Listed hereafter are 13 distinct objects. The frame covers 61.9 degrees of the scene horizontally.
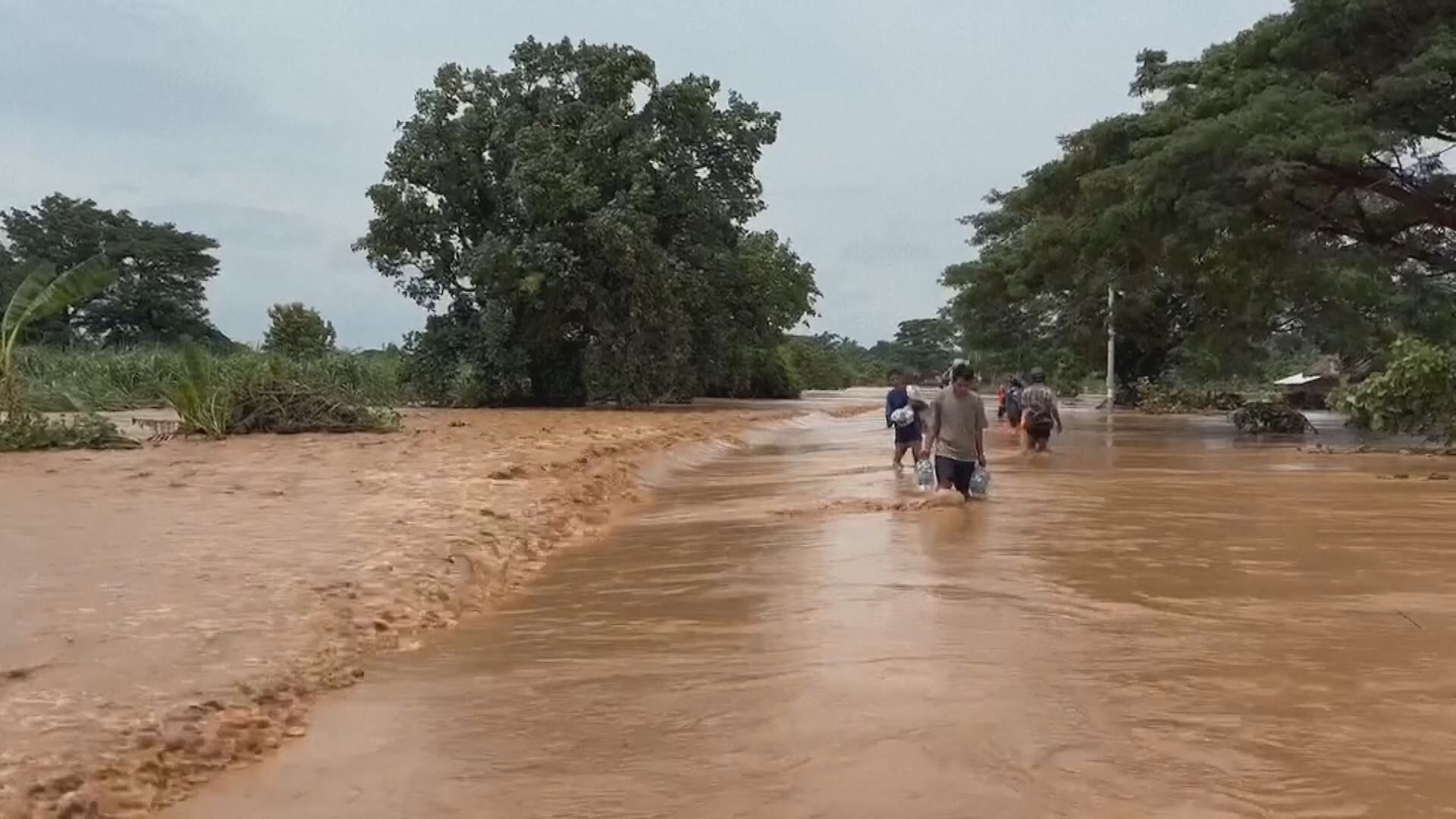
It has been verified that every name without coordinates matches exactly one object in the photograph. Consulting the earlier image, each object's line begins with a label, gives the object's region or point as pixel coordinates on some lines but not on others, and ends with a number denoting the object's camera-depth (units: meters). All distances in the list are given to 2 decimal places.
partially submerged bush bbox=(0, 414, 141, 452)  17.59
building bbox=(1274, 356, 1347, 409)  53.34
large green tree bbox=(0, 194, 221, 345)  49.50
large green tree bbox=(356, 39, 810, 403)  33.94
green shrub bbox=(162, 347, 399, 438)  21.09
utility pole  43.59
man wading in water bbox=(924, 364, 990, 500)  11.88
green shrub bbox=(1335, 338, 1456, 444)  19.02
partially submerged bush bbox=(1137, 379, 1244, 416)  46.44
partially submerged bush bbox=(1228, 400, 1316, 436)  27.64
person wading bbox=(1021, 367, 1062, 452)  19.91
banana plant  17.55
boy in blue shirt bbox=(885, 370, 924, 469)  16.25
